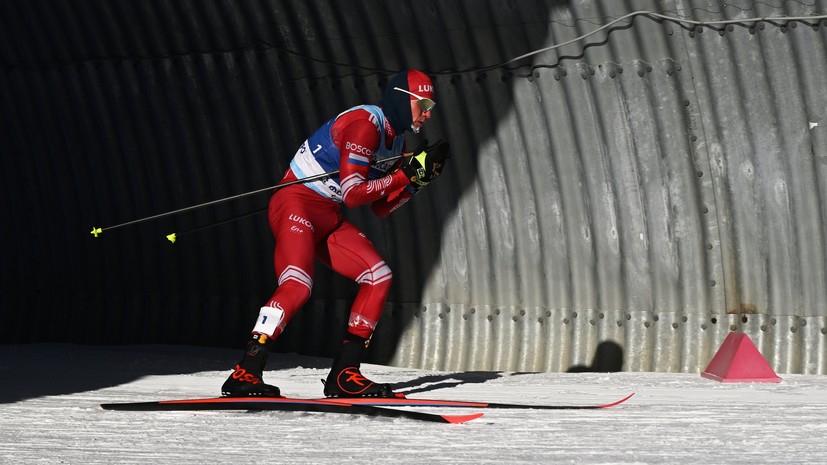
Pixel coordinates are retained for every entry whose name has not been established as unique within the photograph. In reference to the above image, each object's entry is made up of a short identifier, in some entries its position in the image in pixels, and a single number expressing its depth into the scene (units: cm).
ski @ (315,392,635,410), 1327
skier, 1388
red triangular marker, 1661
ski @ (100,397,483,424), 1296
